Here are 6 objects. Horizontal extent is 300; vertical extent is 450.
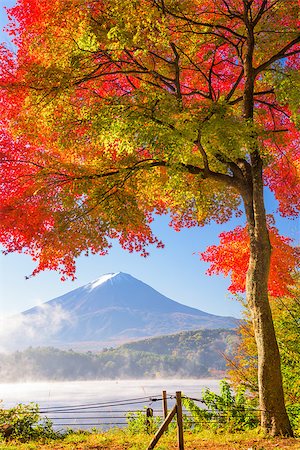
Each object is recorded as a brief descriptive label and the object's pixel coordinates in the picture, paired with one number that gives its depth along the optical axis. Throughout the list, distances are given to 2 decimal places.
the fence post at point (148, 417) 11.31
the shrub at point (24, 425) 11.34
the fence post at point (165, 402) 10.50
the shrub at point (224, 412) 10.92
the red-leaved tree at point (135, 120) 9.34
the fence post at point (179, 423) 8.23
